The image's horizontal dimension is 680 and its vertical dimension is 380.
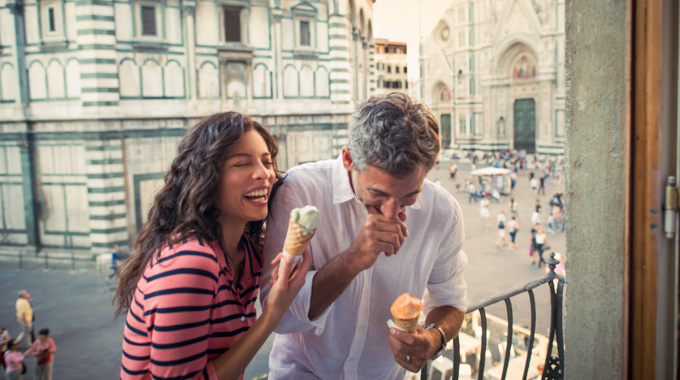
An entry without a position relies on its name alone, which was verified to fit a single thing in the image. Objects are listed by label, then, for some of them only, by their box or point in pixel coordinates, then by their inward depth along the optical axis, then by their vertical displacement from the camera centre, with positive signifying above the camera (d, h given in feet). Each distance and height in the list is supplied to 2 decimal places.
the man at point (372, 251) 5.59 -1.40
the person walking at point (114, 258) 39.75 -8.87
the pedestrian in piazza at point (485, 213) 53.31 -7.80
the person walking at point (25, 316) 26.78 -9.07
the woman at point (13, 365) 21.65 -9.47
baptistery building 40.83 +5.09
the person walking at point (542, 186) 69.21 -6.60
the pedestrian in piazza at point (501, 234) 45.73 -8.71
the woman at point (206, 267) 4.93 -1.33
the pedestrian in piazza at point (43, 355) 21.90 -9.17
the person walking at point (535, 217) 47.14 -7.52
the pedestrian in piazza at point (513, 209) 54.44 -7.70
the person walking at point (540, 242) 39.42 -8.25
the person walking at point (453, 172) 84.84 -5.04
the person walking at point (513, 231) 44.62 -8.27
